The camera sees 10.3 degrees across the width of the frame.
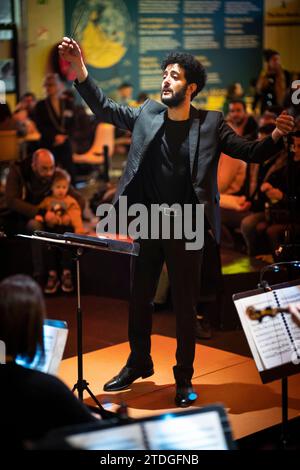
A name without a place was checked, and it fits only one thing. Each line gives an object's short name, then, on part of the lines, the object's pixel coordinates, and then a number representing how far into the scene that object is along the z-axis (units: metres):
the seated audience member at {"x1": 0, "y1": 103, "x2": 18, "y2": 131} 16.62
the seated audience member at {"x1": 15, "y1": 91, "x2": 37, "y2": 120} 18.48
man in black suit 8.27
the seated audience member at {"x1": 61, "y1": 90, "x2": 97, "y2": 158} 18.41
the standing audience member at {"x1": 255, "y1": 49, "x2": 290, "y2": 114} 18.00
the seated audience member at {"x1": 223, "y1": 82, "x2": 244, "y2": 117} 21.04
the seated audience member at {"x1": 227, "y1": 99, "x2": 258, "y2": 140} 16.40
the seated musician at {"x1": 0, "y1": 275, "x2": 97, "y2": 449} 5.06
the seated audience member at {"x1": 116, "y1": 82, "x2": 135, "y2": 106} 19.94
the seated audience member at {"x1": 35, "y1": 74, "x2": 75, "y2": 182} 17.52
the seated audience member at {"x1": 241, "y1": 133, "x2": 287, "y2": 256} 13.47
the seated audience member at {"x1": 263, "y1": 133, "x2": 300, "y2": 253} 12.82
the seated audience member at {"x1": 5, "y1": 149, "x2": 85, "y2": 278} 13.72
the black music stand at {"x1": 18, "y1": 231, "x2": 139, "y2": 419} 7.80
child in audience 13.53
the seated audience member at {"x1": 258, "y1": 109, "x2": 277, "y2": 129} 14.28
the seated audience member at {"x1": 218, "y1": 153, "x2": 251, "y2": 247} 14.40
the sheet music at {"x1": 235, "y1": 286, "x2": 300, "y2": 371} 7.21
